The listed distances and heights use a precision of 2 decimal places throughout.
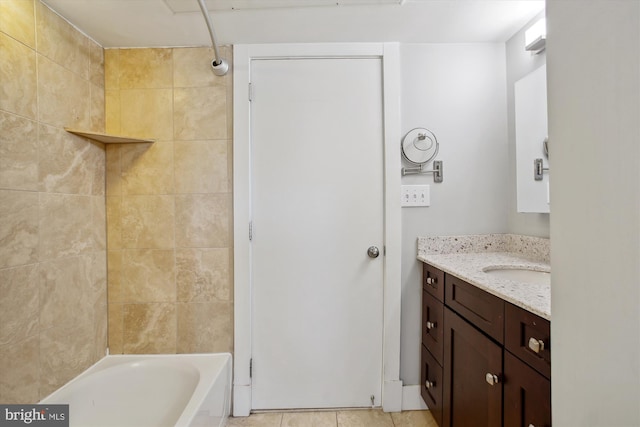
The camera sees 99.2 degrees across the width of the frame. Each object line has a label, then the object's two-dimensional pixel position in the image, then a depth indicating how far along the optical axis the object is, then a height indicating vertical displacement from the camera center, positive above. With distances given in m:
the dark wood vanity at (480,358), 0.78 -0.53
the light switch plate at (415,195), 1.60 +0.11
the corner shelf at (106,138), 1.34 +0.41
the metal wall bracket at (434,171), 1.59 +0.25
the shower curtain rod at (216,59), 1.21 +0.85
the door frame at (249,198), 1.55 +0.09
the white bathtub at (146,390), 1.32 -0.91
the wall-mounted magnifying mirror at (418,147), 1.59 +0.39
